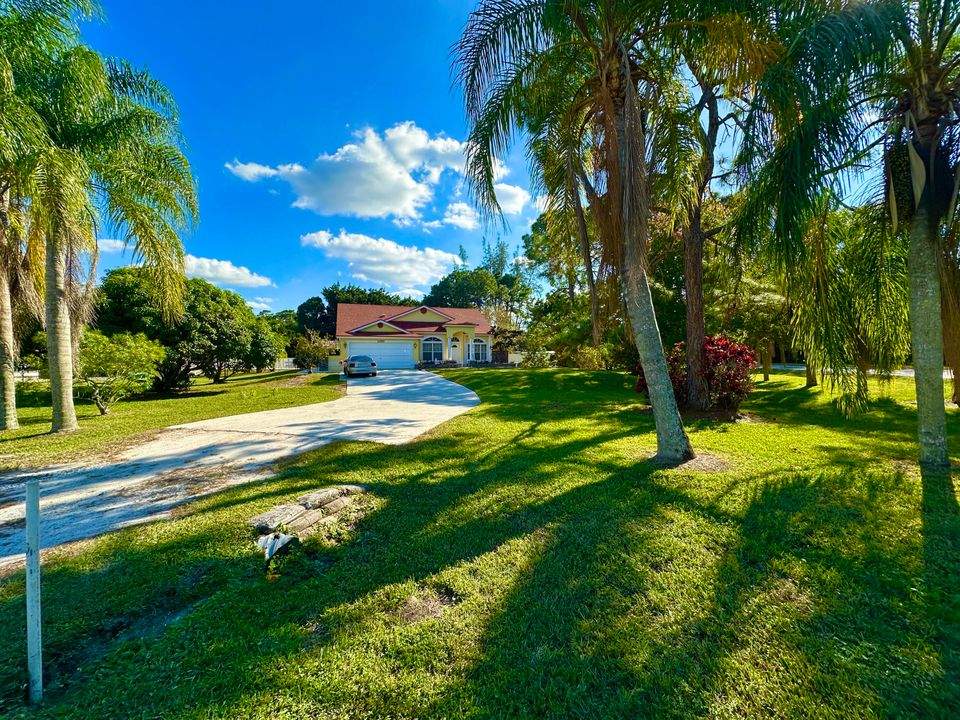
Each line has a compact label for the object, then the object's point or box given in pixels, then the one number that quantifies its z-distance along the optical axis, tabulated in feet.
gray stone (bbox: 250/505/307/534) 11.68
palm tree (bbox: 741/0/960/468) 12.75
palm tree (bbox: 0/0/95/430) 18.49
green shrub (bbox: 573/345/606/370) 70.10
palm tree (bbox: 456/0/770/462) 15.05
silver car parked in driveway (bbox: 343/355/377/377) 68.95
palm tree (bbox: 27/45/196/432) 21.57
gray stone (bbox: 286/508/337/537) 11.69
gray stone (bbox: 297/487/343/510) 13.19
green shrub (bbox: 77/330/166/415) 32.96
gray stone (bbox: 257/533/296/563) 10.09
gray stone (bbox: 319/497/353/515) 13.05
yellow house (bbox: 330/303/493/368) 90.79
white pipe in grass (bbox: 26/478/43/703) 5.54
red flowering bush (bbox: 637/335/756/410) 28.17
